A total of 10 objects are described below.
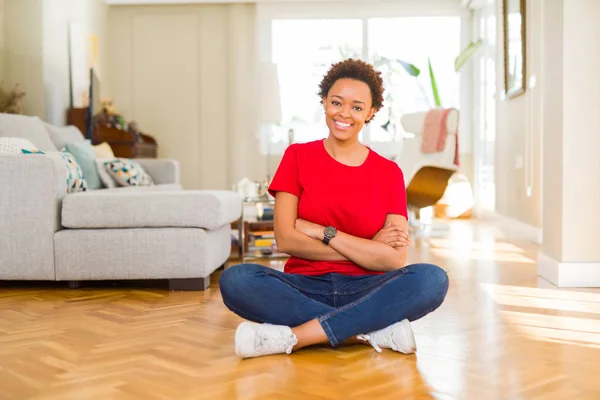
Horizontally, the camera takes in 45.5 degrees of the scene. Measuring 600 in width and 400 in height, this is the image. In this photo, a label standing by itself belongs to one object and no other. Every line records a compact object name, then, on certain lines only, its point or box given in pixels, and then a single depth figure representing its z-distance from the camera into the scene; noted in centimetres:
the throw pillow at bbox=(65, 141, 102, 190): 481
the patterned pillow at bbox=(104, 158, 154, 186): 504
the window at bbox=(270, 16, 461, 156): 838
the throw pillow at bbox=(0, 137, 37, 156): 351
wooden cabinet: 689
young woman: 206
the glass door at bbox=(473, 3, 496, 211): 721
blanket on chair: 614
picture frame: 550
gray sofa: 332
